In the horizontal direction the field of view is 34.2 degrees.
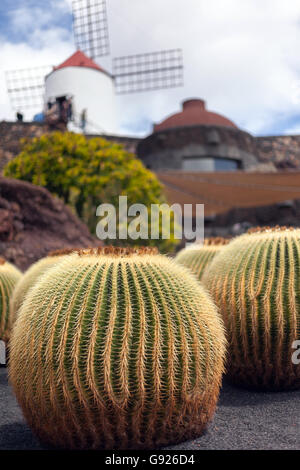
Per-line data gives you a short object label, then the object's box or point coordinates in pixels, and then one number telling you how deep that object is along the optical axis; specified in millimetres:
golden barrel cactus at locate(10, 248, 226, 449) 2371
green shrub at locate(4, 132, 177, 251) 11297
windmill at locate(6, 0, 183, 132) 30969
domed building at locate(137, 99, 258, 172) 24719
